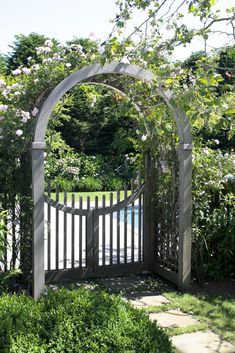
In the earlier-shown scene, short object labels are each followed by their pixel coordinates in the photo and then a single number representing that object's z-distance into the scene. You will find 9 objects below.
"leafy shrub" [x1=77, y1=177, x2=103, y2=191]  13.84
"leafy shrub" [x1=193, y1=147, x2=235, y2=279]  5.27
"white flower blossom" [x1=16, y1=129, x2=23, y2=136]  4.34
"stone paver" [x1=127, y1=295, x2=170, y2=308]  4.62
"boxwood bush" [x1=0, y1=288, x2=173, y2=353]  2.23
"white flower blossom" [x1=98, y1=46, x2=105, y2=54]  4.55
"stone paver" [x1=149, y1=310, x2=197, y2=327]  4.03
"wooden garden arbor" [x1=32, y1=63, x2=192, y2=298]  4.41
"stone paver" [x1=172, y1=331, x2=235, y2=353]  3.47
